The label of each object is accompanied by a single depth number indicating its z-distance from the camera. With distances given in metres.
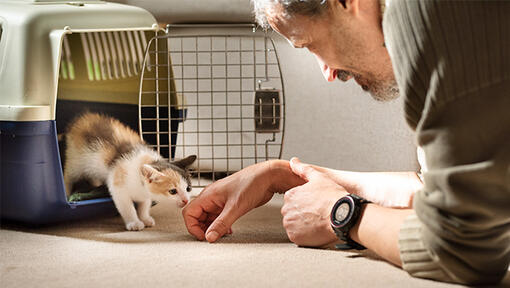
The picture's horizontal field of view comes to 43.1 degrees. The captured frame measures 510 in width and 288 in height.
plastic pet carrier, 1.68
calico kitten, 1.77
